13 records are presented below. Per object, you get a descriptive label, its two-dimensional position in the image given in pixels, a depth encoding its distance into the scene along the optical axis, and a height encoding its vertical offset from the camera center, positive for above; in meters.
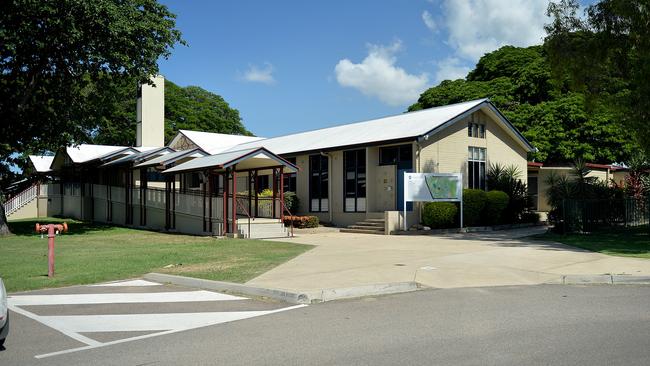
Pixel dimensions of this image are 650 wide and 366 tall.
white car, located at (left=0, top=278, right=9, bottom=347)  6.37 -1.35
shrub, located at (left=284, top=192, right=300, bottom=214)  29.90 -0.23
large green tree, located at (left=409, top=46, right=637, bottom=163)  37.97 +6.40
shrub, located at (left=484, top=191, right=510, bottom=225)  25.52 -0.49
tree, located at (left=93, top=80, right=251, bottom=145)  52.44 +8.59
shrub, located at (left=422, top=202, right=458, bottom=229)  24.19 -0.80
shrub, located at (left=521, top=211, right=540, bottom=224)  28.03 -1.11
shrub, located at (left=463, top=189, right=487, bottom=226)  24.91 -0.47
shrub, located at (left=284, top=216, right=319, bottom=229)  27.03 -1.18
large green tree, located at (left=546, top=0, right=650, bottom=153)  18.53 +5.10
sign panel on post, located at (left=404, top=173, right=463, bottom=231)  23.69 +0.37
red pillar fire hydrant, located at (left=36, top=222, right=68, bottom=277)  12.37 -1.13
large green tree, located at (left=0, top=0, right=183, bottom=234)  21.88 +6.07
